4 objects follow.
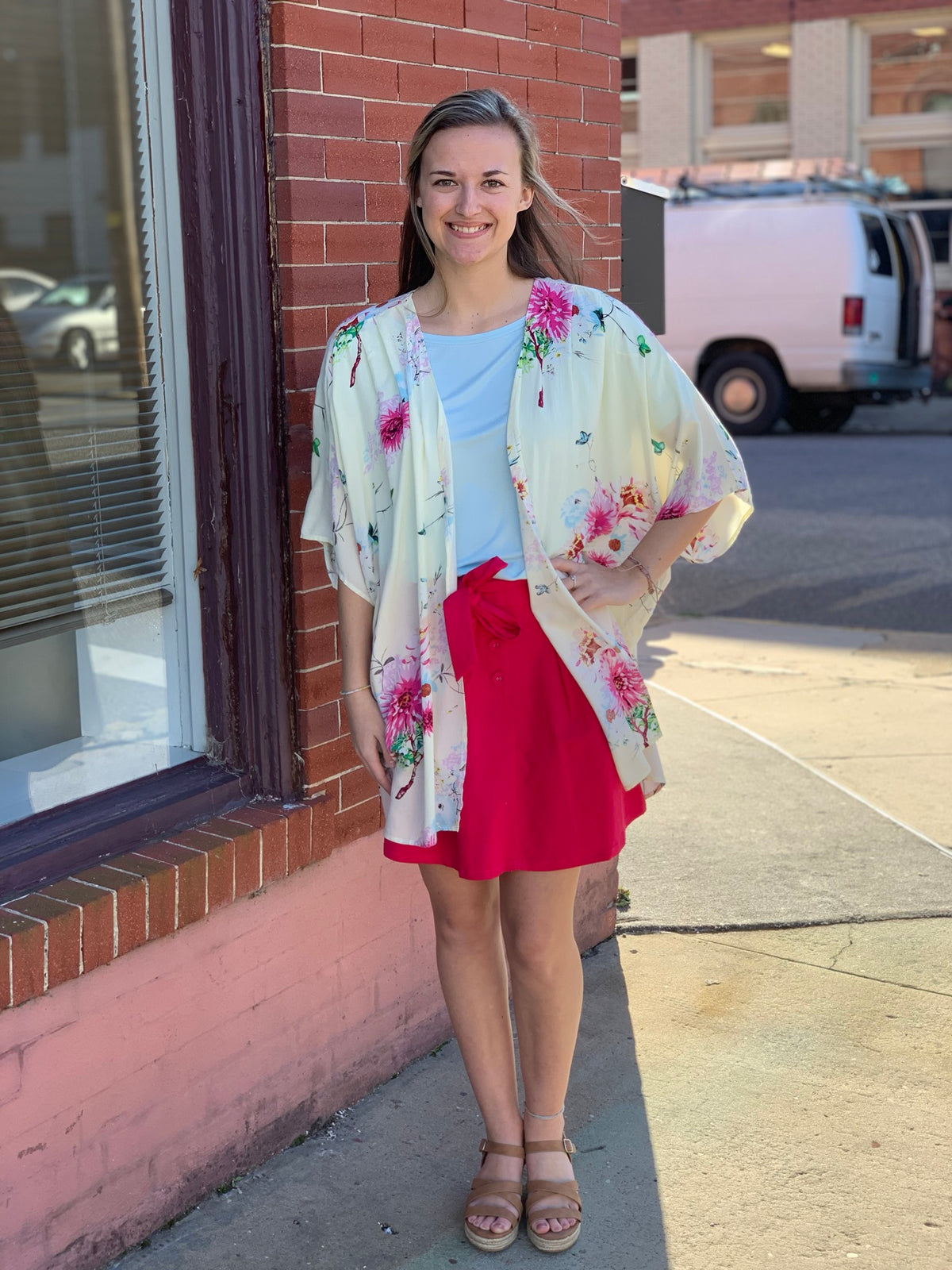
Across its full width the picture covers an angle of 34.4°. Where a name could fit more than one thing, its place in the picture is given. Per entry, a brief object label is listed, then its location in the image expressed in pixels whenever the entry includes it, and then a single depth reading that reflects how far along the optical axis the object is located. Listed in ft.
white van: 52.31
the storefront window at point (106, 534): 9.75
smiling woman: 8.42
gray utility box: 16.49
